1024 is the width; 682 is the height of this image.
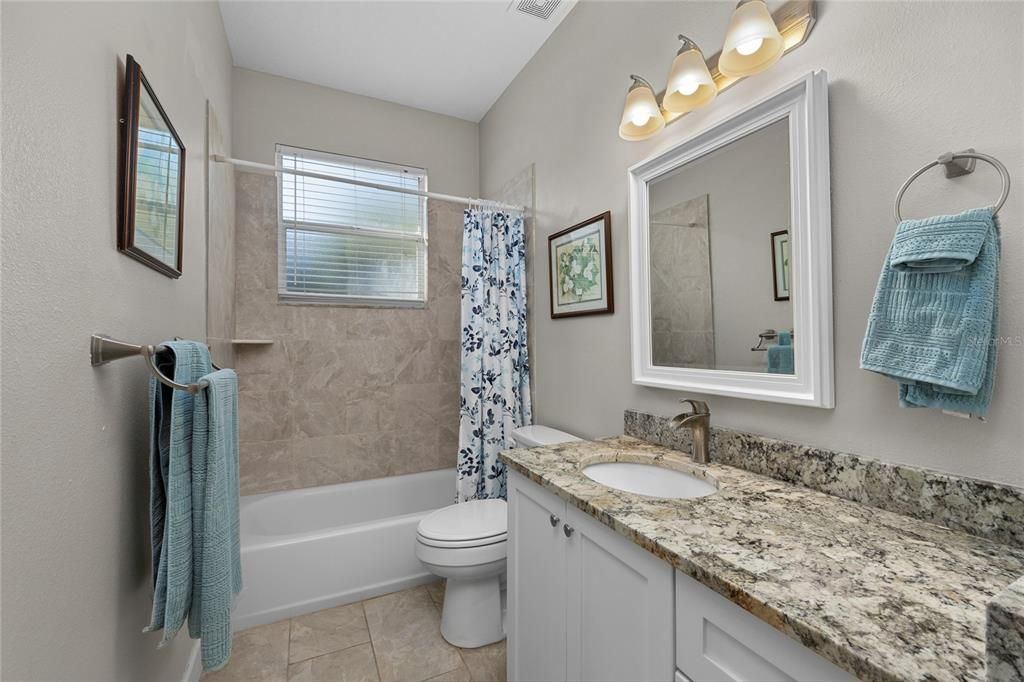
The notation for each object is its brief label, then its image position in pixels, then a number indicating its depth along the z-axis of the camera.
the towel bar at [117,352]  0.82
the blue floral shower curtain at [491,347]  2.24
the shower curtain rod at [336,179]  1.98
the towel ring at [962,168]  0.76
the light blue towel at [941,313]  0.74
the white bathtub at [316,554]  1.88
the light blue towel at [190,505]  0.92
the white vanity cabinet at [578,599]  0.83
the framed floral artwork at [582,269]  1.77
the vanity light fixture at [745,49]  1.06
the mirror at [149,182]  0.93
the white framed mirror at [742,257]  1.03
